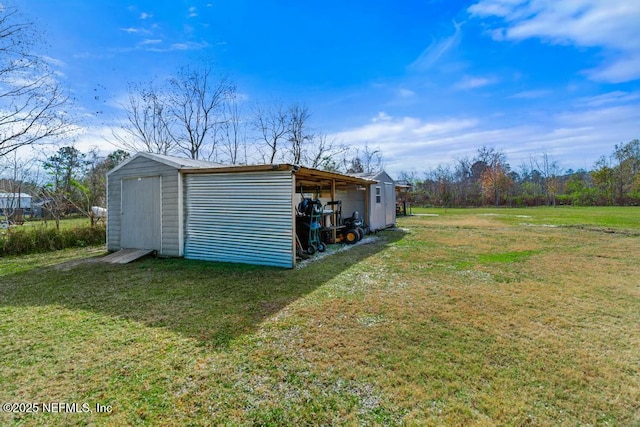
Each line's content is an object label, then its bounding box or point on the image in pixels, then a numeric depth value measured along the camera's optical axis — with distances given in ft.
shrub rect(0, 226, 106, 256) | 24.44
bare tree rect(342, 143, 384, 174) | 85.25
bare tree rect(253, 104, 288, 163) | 62.44
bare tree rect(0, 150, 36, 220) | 28.97
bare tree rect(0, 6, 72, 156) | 24.08
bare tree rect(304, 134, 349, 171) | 70.08
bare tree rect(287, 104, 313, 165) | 65.00
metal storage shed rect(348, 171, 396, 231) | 36.45
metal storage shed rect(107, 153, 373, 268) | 19.25
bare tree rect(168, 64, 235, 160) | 52.49
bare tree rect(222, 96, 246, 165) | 56.44
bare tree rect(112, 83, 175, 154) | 48.11
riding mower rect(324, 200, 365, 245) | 29.30
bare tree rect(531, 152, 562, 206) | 100.37
